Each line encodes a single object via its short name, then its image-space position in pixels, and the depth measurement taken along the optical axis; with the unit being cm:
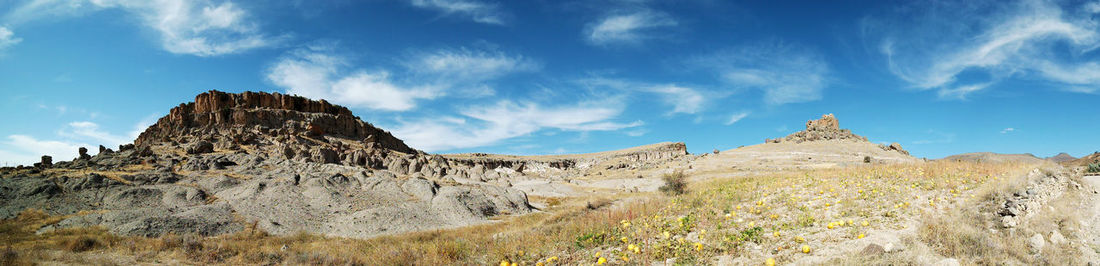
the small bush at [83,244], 1501
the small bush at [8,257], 1149
